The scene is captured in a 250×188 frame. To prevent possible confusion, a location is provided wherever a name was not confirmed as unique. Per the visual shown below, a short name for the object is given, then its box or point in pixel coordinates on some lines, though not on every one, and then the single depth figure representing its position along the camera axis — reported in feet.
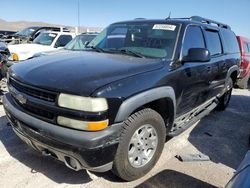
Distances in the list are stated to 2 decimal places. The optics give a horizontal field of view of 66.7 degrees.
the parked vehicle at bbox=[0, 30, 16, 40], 45.55
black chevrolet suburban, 5.97
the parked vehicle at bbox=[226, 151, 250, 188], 4.32
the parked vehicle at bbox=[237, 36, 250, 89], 22.20
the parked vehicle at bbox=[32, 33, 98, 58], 18.79
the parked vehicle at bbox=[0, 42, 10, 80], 12.59
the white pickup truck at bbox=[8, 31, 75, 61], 20.32
